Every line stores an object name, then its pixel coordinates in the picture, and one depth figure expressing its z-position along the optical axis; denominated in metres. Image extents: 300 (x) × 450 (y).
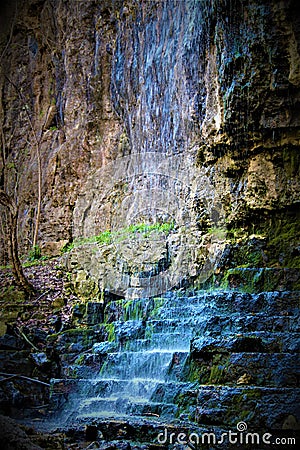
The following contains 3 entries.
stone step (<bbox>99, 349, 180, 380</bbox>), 6.88
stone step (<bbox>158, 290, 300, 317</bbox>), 6.71
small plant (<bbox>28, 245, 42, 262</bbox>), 16.14
